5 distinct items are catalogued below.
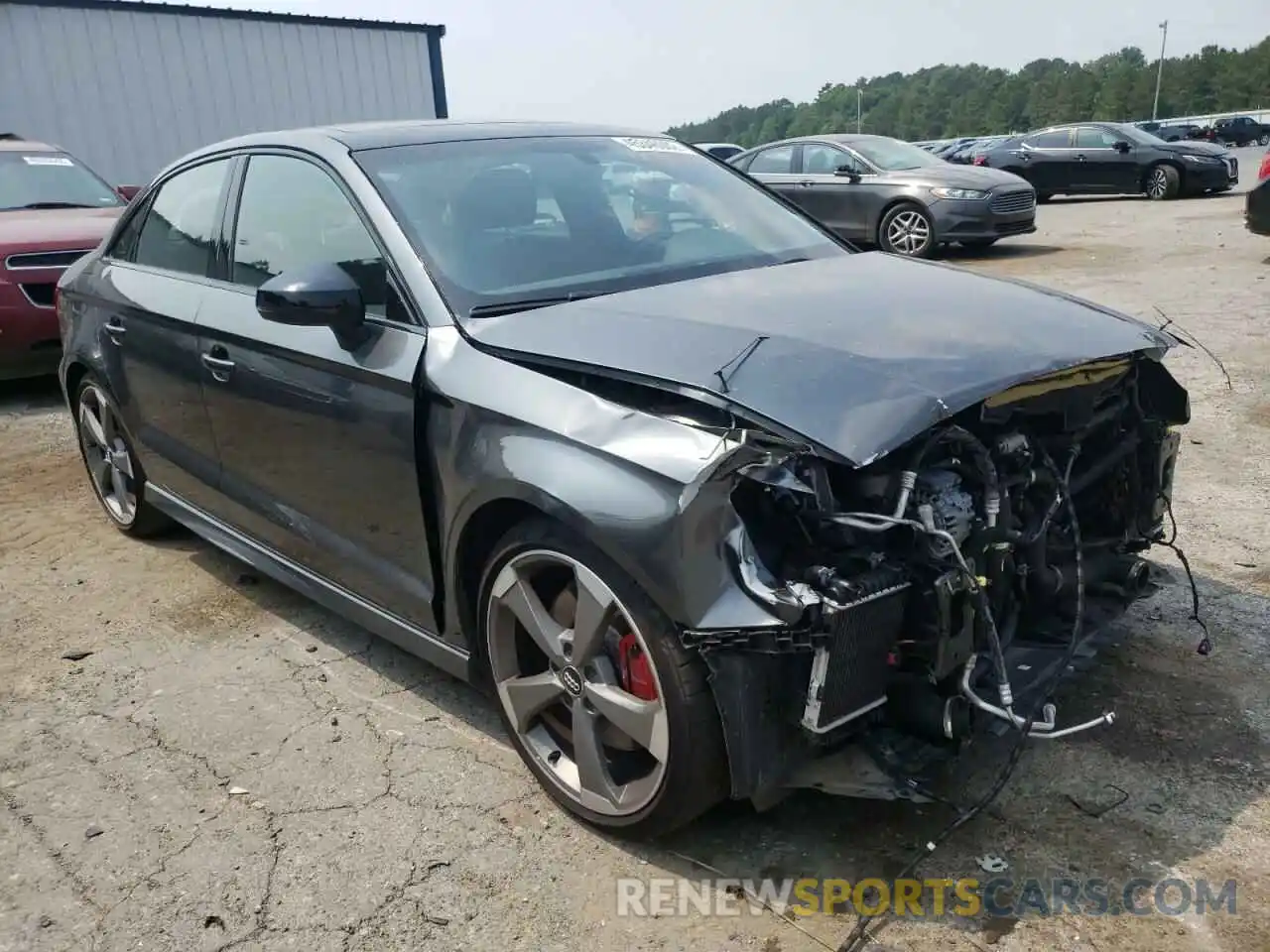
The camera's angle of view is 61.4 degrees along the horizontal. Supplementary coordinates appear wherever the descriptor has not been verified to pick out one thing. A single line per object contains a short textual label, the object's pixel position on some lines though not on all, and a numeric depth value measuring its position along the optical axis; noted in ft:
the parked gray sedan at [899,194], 39.45
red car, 23.76
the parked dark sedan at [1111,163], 58.39
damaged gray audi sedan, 7.34
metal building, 46.14
